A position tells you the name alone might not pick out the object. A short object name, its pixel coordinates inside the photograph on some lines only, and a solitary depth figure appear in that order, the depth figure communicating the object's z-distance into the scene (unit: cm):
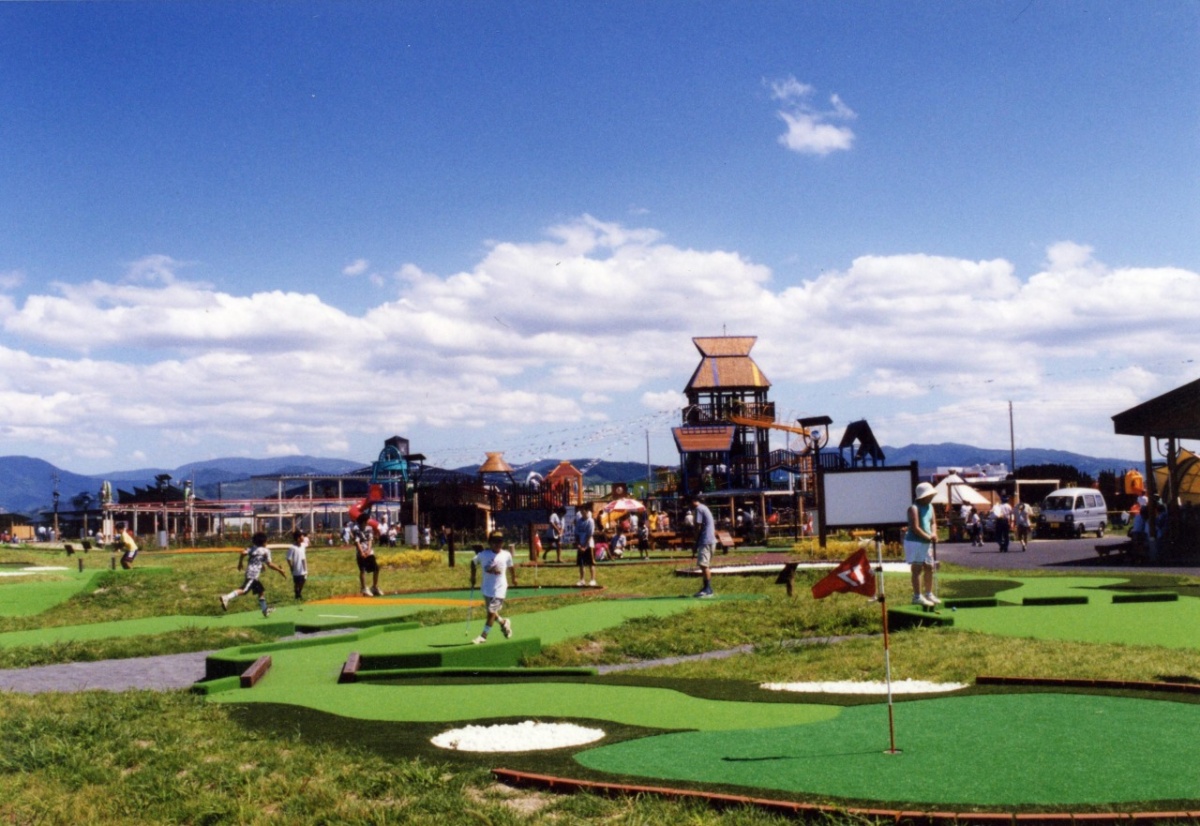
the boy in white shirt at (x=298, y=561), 2283
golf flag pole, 705
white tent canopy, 5094
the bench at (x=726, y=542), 3402
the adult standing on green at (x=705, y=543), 2002
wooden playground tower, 5828
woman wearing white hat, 1605
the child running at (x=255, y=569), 1927
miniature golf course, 630
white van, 4534
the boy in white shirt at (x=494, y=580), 1416
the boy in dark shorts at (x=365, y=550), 2342
